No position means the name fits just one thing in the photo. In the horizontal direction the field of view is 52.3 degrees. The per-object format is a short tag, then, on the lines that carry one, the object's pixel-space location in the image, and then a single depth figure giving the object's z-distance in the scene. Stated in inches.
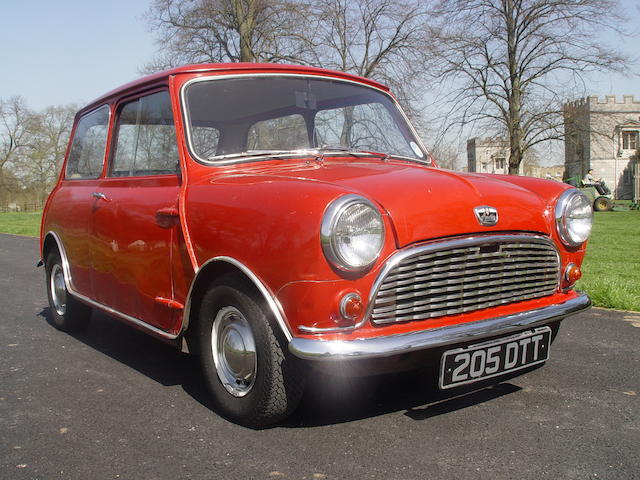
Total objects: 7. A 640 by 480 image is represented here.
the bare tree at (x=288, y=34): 764.6
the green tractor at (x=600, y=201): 928.7
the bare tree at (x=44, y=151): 2166.6
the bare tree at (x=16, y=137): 2192.4
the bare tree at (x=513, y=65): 884.0
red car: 101.7
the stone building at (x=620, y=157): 2120.4
